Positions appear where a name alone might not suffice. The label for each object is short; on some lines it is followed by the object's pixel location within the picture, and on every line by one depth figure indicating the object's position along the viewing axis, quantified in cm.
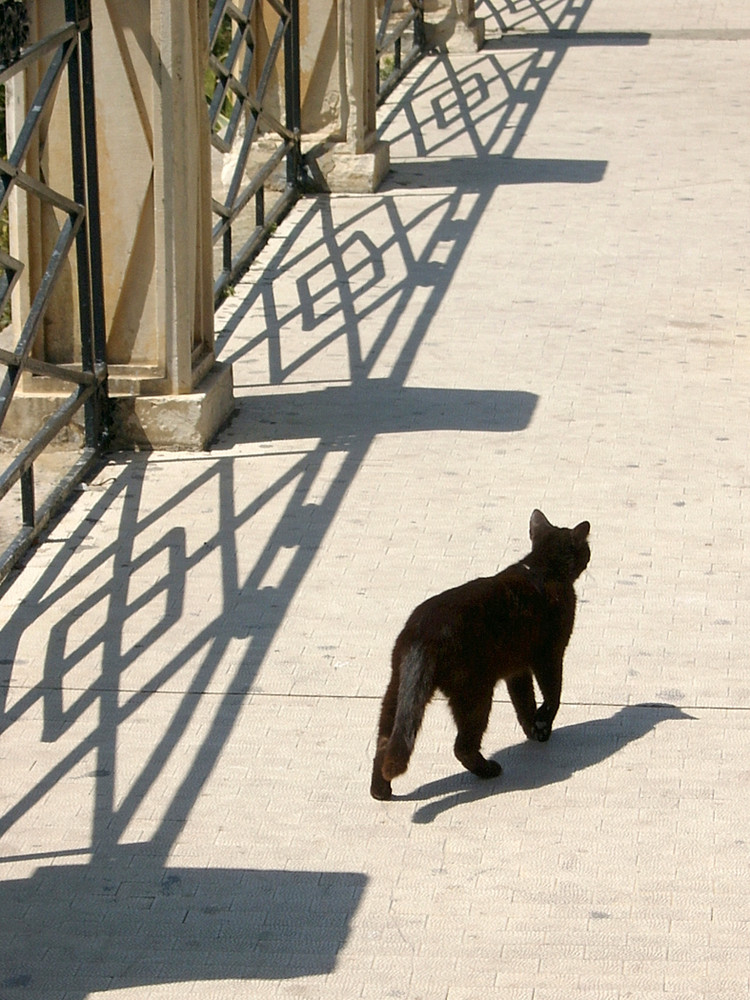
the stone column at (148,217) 1352
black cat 857
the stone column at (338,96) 2170
